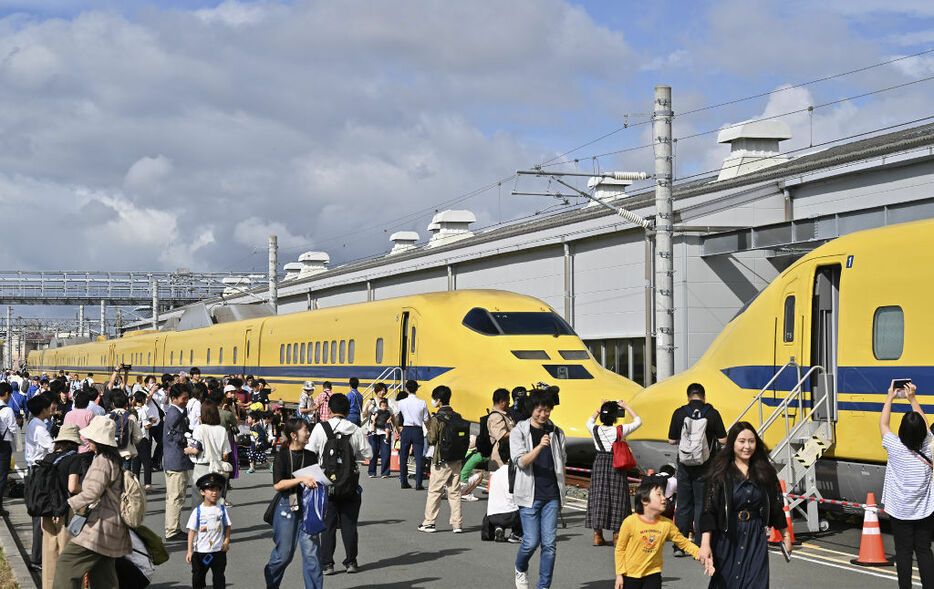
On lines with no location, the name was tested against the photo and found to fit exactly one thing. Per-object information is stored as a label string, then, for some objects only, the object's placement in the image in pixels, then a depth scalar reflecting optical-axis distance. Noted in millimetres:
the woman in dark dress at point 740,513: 7008
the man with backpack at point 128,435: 13531
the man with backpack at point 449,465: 13445
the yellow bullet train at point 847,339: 11688
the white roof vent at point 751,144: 35031
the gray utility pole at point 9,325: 105812
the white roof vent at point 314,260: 76562
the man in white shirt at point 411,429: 17984
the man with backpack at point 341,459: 10038
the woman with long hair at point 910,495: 8797
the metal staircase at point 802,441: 12414
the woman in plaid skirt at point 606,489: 11898
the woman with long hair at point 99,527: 7762
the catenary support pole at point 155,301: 67750
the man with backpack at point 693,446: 11633
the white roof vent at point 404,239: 63656
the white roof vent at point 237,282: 89688
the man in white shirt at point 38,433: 12031
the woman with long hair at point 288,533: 9078
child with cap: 8977
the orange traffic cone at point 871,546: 10812
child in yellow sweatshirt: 7430
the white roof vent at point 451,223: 54719
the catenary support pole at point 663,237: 19281
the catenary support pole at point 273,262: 41938
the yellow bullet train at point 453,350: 19078
